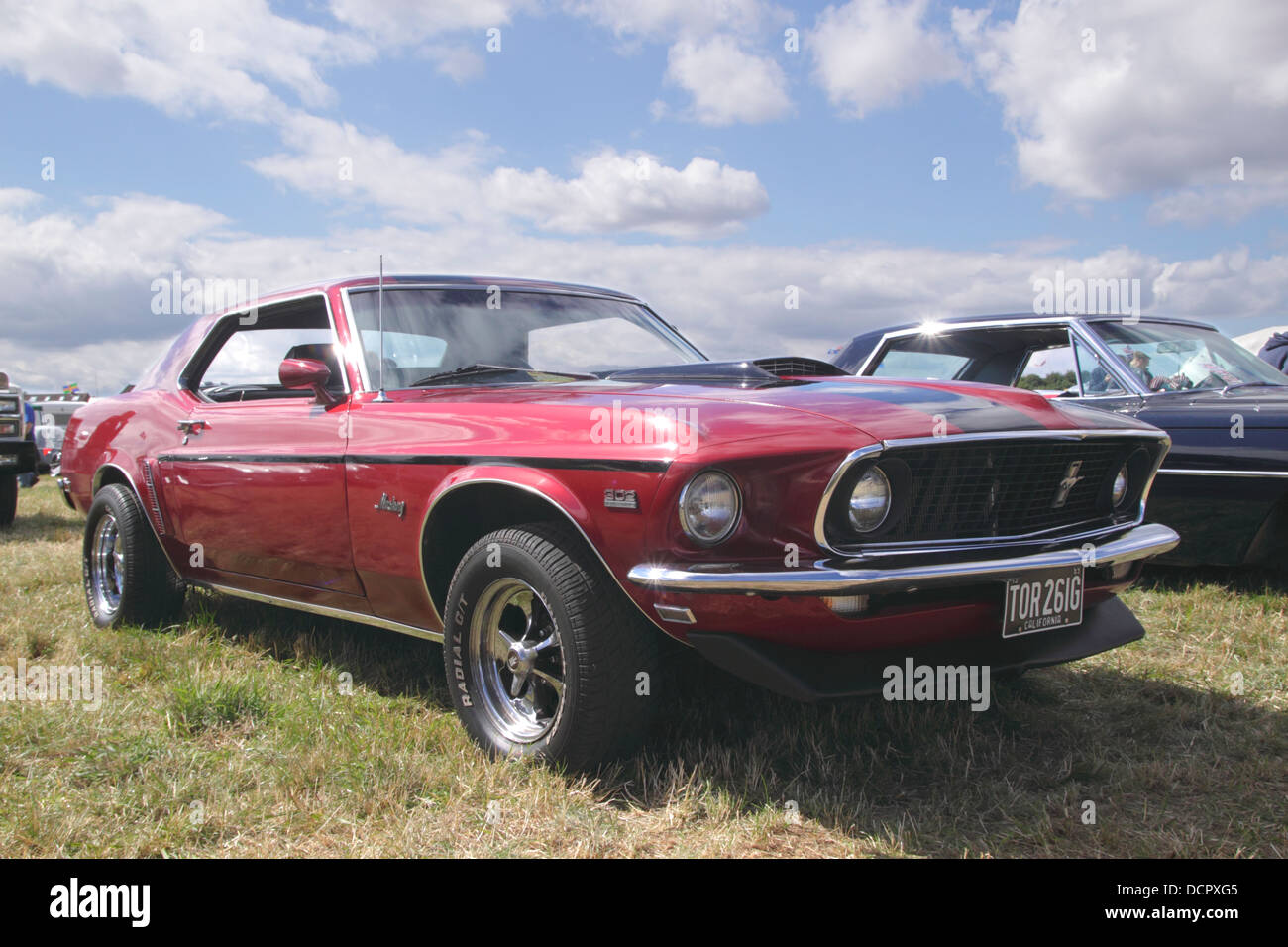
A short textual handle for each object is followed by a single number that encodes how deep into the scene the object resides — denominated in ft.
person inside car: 17.49
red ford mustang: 7.98
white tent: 32.37
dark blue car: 15.46
